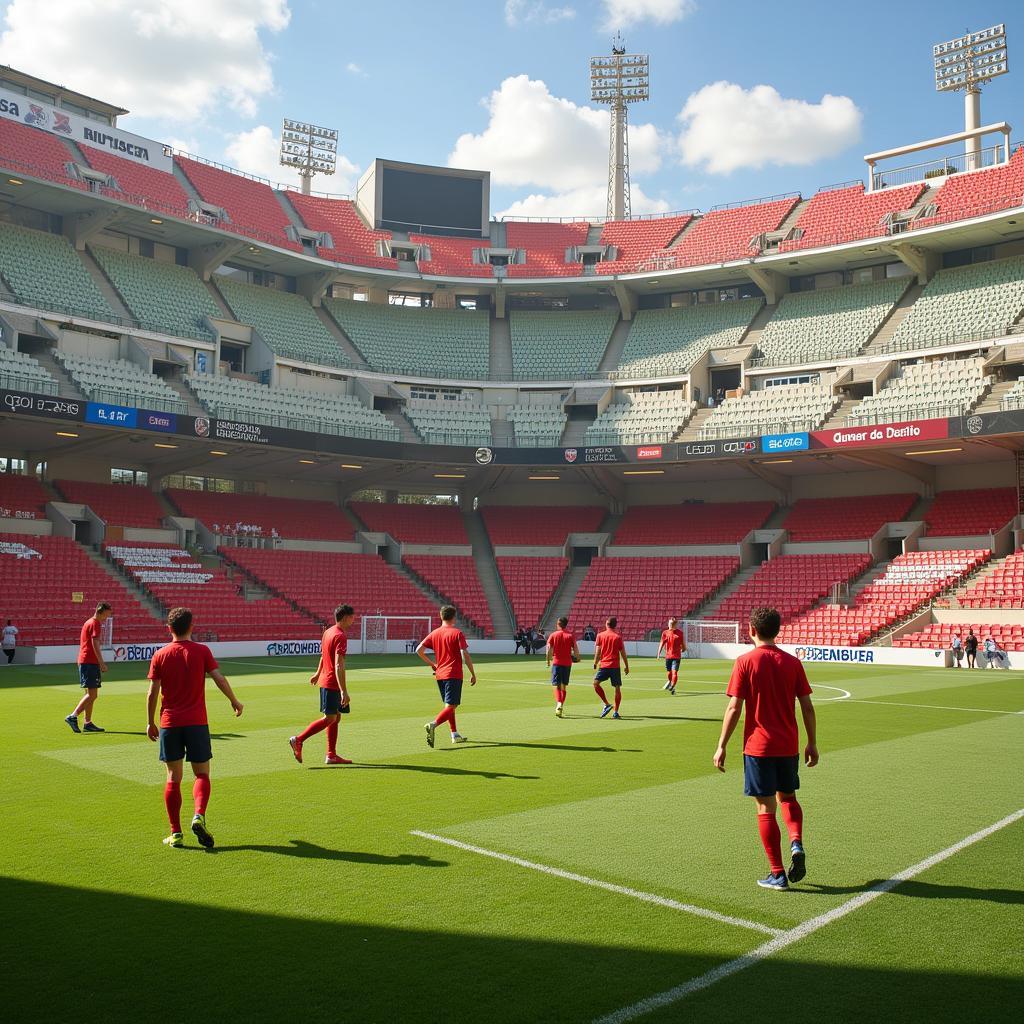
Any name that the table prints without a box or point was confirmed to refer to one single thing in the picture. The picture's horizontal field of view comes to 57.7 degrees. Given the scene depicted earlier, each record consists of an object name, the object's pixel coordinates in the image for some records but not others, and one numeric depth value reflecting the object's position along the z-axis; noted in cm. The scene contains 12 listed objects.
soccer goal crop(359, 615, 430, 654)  4122
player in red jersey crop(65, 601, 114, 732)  1535
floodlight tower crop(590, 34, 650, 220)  7131
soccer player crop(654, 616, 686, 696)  2298
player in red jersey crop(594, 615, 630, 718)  1795
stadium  625
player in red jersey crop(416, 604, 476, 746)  1373
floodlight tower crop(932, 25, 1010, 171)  6047
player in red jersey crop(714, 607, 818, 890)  719
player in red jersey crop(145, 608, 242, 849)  825
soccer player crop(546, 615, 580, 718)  1841
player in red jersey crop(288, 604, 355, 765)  1206
